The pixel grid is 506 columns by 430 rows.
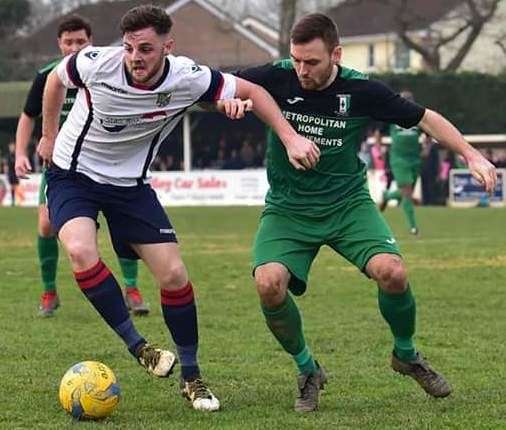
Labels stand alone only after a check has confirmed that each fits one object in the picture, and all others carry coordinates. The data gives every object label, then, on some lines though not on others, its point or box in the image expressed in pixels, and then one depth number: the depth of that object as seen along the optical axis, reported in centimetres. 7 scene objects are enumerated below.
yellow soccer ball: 940
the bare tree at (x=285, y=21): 7817
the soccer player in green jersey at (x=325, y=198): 1000
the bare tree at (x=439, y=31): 7847
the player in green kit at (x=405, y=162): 3189
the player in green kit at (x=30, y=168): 1225
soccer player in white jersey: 982
